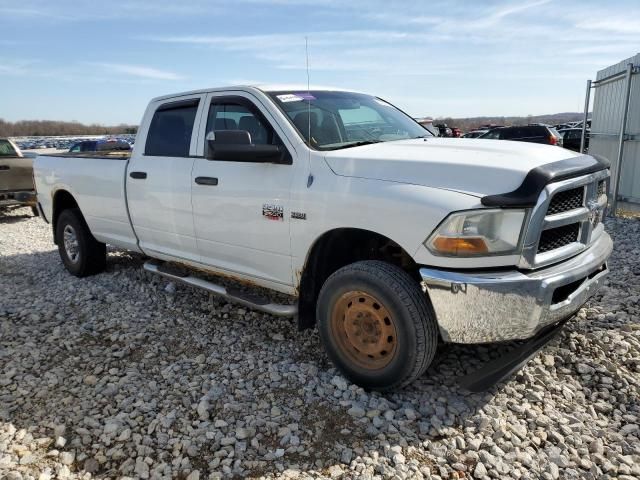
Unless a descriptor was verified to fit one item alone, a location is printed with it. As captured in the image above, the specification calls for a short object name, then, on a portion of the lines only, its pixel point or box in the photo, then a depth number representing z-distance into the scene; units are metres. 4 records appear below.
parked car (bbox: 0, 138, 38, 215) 10.29
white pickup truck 2.82
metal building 8.55
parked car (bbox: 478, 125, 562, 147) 17.83
